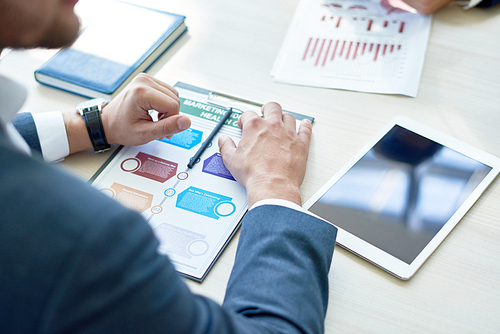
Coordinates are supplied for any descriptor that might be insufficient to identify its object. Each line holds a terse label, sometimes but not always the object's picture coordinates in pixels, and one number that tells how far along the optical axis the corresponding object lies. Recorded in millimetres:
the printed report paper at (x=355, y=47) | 982
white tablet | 670
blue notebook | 972
